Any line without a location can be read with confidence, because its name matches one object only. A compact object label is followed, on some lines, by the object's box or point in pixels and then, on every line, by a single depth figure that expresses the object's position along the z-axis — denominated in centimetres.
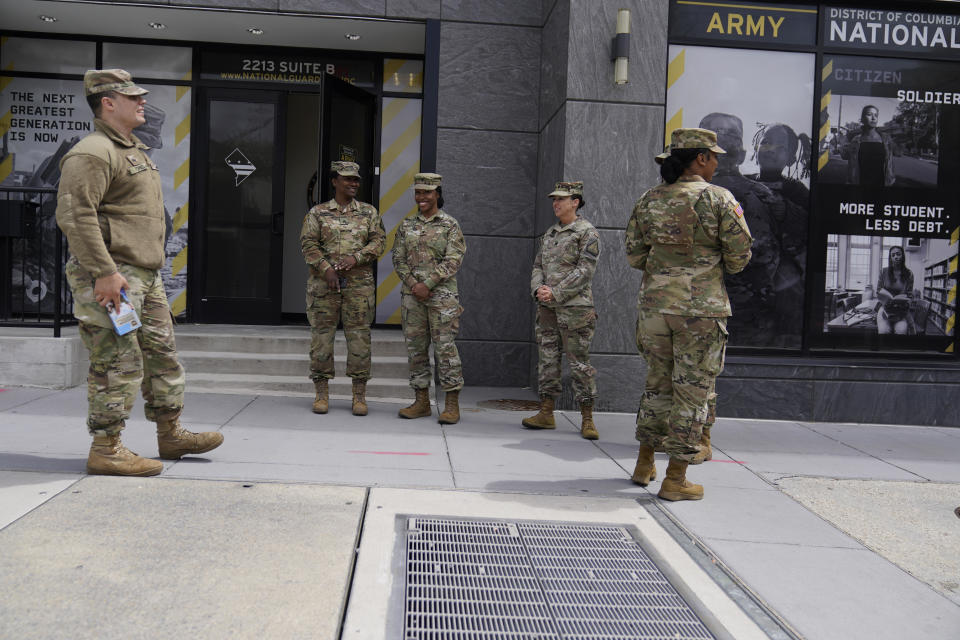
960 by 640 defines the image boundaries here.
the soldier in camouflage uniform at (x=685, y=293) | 467
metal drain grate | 298
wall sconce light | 731
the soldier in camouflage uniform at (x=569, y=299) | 654
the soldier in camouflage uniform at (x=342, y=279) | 707
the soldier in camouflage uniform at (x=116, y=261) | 438
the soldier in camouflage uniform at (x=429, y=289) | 694
